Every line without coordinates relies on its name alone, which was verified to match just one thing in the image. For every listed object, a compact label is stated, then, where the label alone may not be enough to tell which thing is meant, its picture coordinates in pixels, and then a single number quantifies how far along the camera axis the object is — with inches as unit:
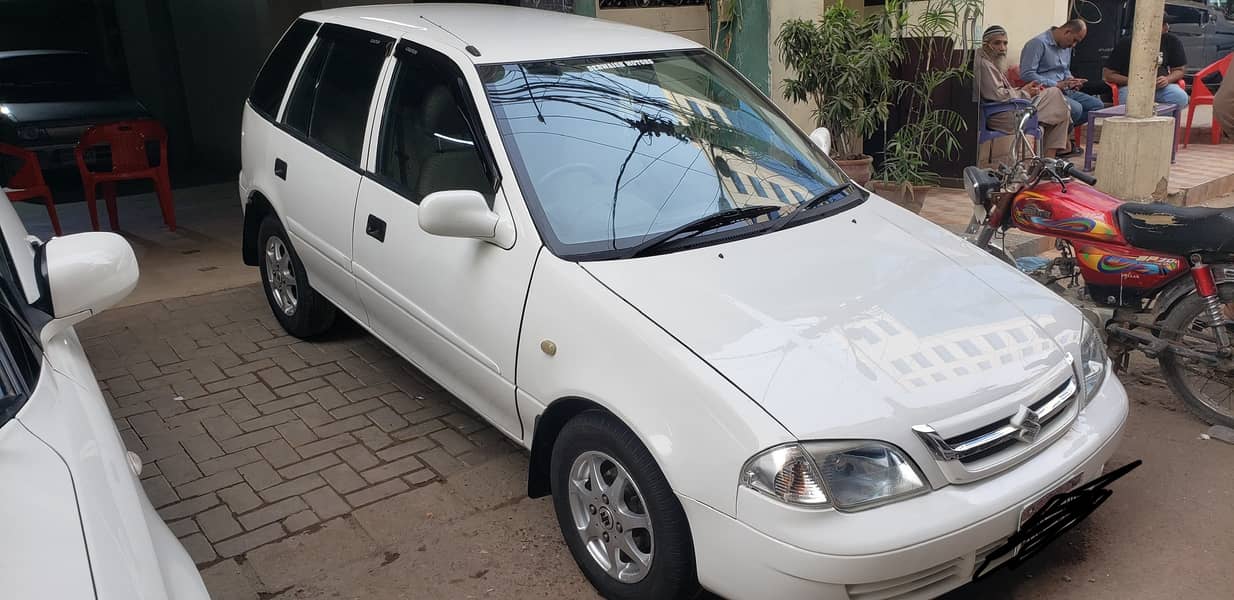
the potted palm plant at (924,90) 289.1
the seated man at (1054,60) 363.9
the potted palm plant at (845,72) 274.8
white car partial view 67.0
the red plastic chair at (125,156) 287.0
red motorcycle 162.2
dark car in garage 368.8
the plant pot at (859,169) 275.7
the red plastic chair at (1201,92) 419.2
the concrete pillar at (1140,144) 297.1
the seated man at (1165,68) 382.6
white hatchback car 104.4
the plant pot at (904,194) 289.1
